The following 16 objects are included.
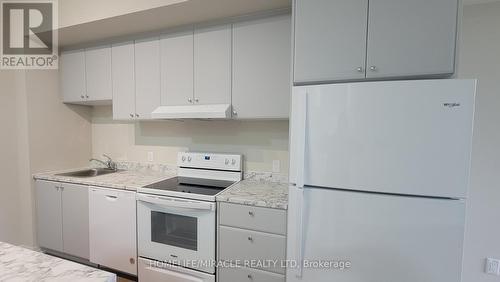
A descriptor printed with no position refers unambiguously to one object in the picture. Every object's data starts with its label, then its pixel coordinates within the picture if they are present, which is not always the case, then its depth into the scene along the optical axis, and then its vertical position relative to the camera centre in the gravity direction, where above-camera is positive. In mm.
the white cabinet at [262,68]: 1860 +484
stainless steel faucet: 2896 -438
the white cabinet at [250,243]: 1620 -783
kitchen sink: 2658 -524
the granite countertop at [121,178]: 2129 -501
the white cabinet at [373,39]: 1267 +513
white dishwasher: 2068 -900
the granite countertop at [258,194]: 1648 -484
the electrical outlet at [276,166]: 2215 -334
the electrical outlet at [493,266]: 1848 -1014
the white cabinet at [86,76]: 2502 +531
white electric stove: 1787 -805
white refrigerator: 1186 -249
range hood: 1954 +133
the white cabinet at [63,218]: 2297 -906
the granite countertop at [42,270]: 727 -457
